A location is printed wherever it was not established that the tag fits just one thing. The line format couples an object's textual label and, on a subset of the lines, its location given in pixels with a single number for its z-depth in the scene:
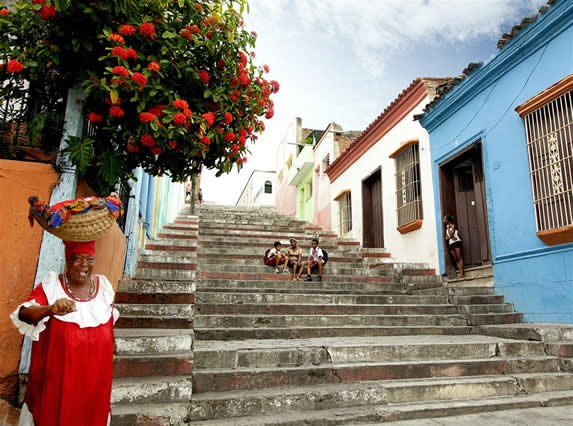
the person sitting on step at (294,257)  7.31
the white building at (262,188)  31.17
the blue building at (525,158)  5.04
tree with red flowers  2.74
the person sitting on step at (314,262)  7.34
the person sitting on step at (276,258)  7.52
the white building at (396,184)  8.05
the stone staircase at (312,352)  3.08
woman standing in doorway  6.88
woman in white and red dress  1.96
